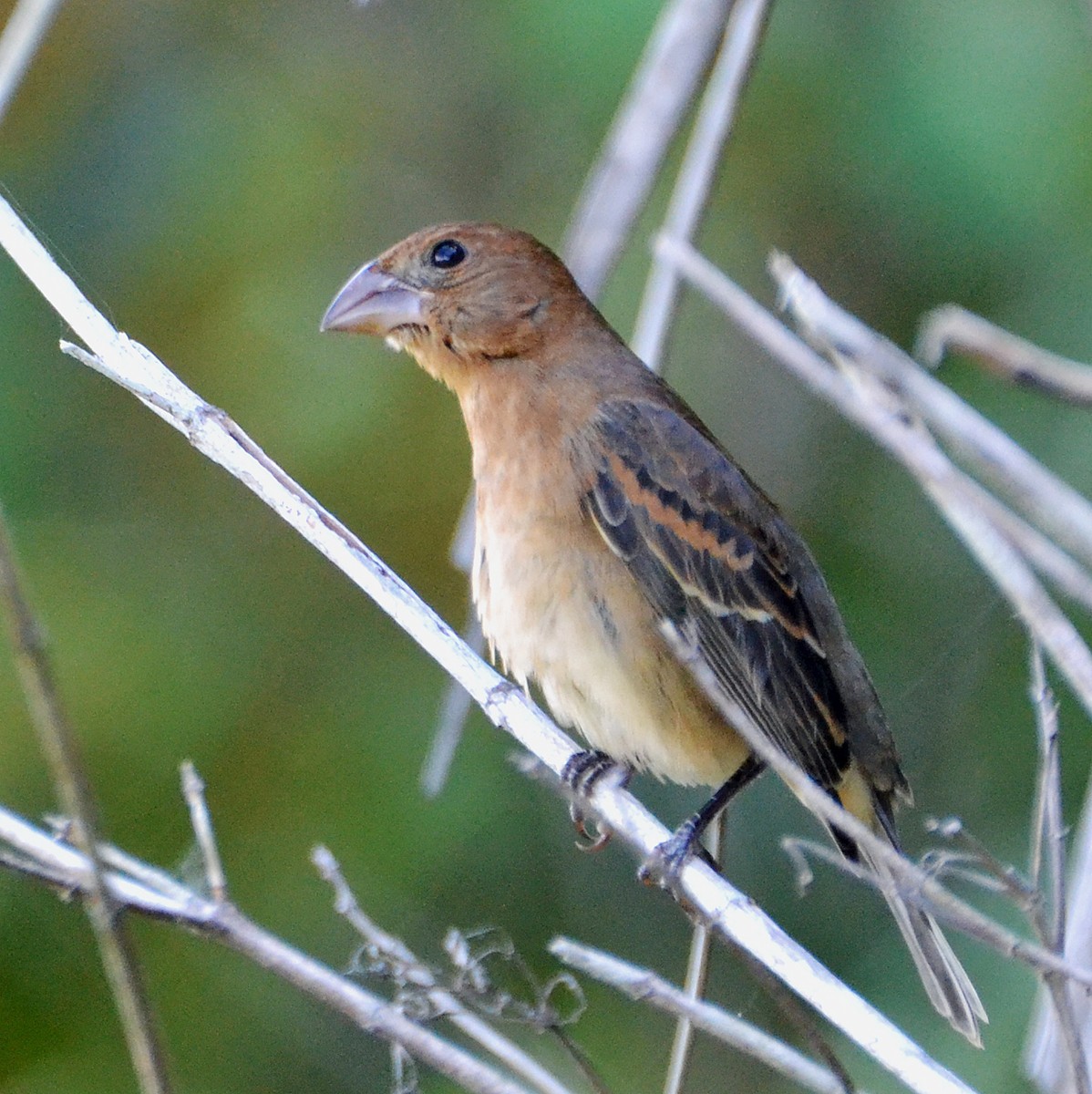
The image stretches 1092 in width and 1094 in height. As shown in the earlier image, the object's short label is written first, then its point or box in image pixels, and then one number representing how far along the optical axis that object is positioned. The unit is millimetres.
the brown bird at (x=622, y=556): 6289
